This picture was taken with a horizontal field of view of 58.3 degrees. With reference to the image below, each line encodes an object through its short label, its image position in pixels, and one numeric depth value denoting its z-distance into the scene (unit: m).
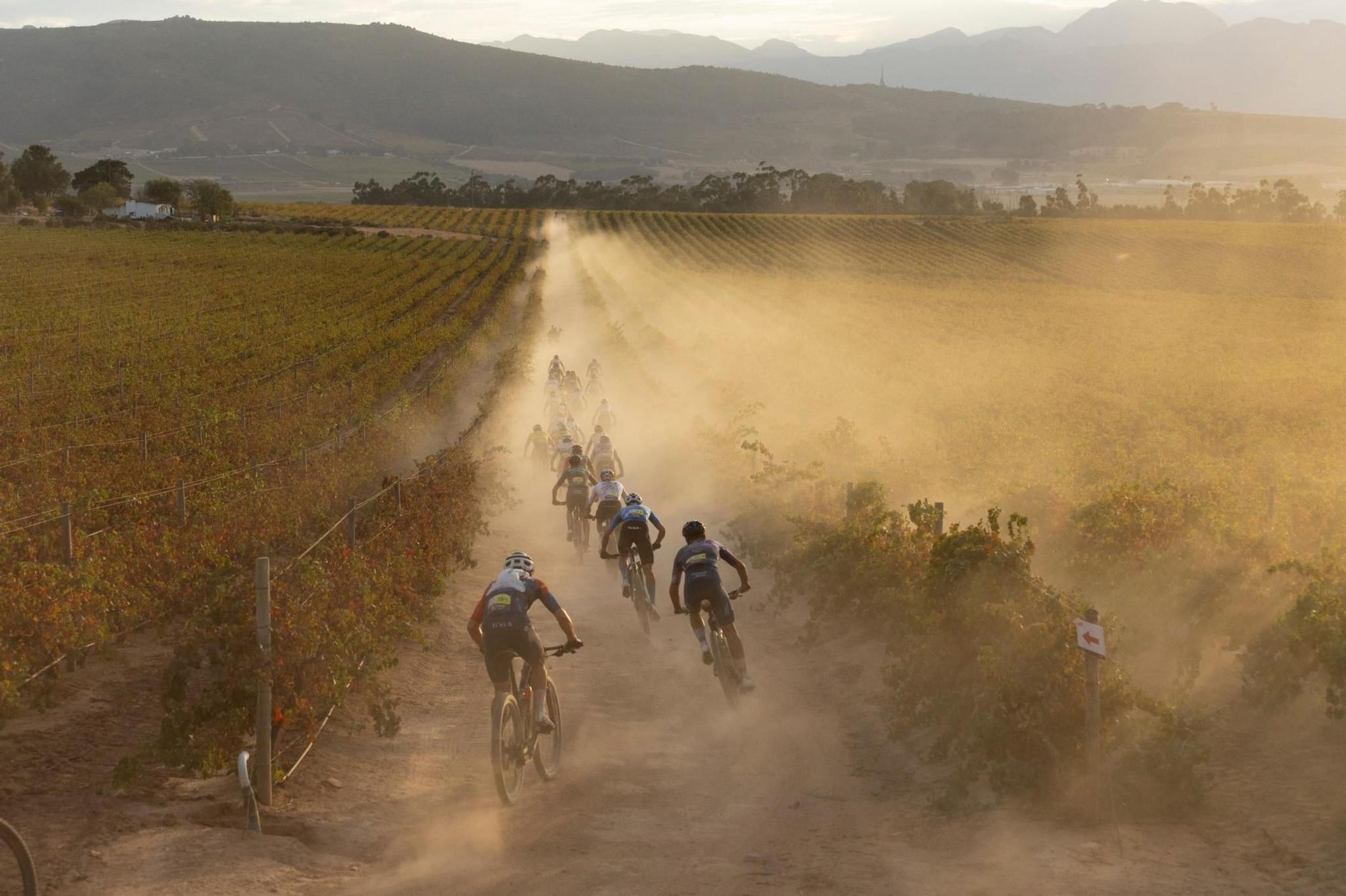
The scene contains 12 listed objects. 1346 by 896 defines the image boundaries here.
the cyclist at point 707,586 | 12.48
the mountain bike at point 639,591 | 15.34
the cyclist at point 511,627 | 10.26
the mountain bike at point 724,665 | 12.44
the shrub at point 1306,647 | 9.55
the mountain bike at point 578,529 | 18.72
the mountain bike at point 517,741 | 9.82
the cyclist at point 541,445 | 24.12
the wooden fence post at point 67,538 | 15.06
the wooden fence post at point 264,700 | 9.50
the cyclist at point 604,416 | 24.45
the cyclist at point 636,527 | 15.19
